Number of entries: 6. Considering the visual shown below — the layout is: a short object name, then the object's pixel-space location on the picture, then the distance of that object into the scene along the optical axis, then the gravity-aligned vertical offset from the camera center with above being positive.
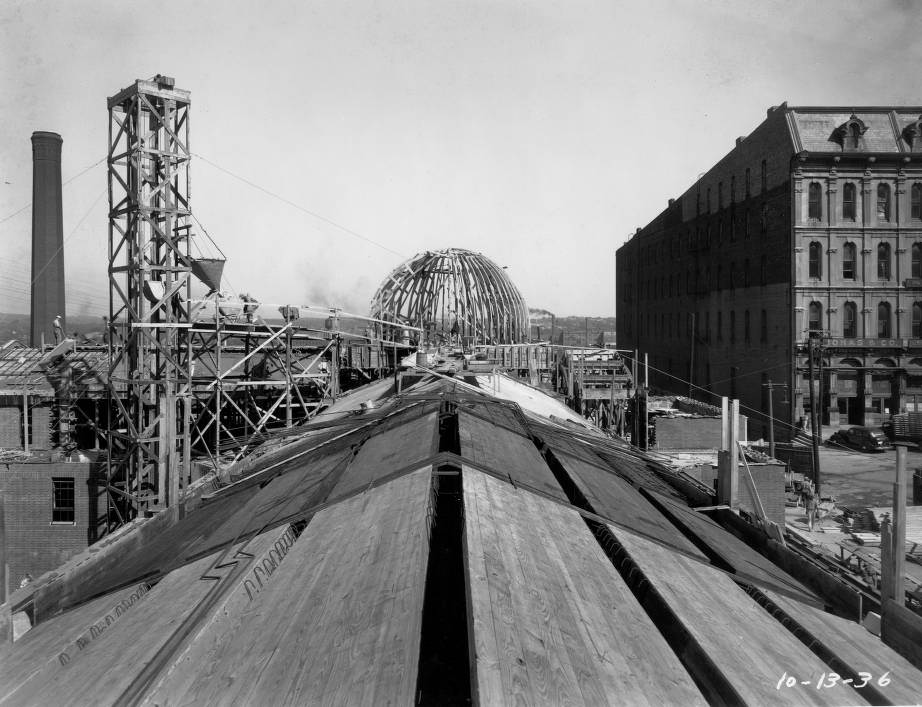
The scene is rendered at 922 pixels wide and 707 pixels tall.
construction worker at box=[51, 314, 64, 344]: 27.22 +0.77
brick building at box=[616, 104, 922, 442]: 37.66 +4.50
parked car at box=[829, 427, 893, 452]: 33.62 -4.38
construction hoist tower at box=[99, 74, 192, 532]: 17.08 +1.94
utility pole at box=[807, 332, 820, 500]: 25.19 -3.75
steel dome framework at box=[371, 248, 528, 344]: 33.12 +2.43
